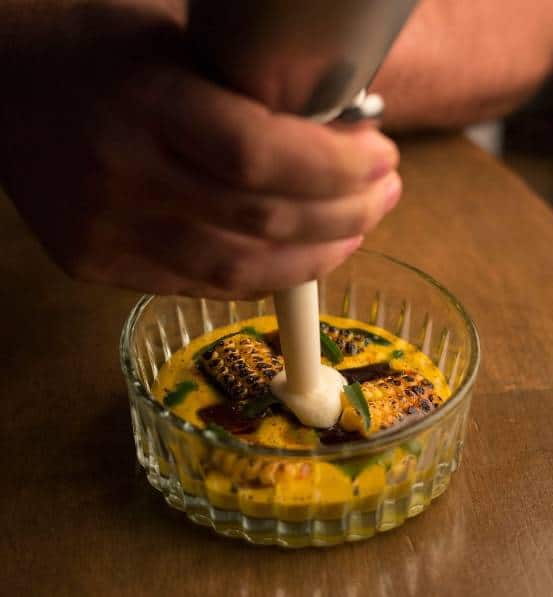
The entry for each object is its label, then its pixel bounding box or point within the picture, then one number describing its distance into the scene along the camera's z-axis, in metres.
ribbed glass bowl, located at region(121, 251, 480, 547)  0.58
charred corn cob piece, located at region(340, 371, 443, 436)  0.66
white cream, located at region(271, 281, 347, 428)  0.62
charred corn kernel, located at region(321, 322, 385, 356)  0.77
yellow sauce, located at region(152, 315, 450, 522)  0.59
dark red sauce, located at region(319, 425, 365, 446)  0.65
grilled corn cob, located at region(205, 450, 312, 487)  0.59
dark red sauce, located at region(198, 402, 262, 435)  0.67
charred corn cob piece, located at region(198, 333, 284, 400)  0.70
